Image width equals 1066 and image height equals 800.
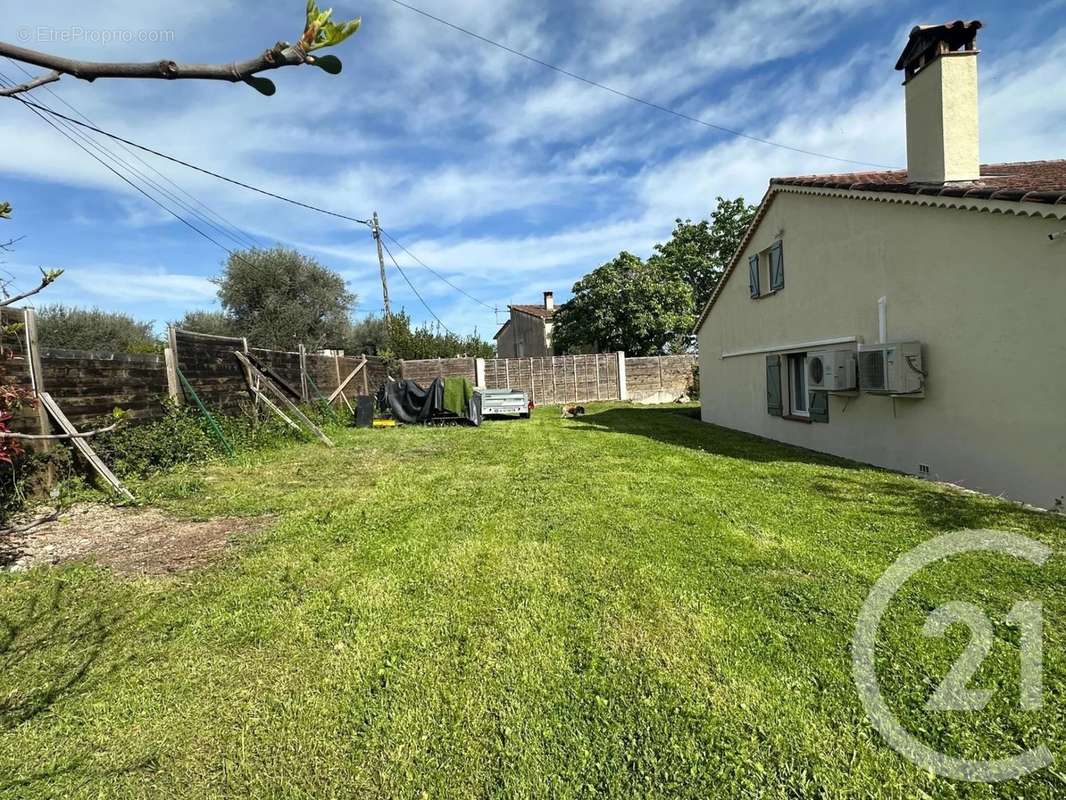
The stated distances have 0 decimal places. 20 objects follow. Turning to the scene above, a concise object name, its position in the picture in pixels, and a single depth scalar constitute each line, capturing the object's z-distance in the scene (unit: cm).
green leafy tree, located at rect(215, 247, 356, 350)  2289
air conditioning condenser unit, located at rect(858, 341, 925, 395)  609
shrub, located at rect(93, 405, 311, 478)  581
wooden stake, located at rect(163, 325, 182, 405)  709
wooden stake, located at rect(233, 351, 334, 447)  897
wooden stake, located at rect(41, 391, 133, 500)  496
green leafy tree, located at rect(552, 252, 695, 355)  2355
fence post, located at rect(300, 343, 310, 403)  1155
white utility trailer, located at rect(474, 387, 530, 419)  1441
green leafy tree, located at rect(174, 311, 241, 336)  2386
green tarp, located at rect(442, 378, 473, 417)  1236
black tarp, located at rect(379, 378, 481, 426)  1240
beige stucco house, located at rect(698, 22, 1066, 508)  477
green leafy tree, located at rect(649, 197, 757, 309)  3106
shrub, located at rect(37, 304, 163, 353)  2070
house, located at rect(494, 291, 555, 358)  3156
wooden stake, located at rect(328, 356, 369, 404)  1305
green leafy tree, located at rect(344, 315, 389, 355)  2706
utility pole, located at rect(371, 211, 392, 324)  2212
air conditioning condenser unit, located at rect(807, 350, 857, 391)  706
